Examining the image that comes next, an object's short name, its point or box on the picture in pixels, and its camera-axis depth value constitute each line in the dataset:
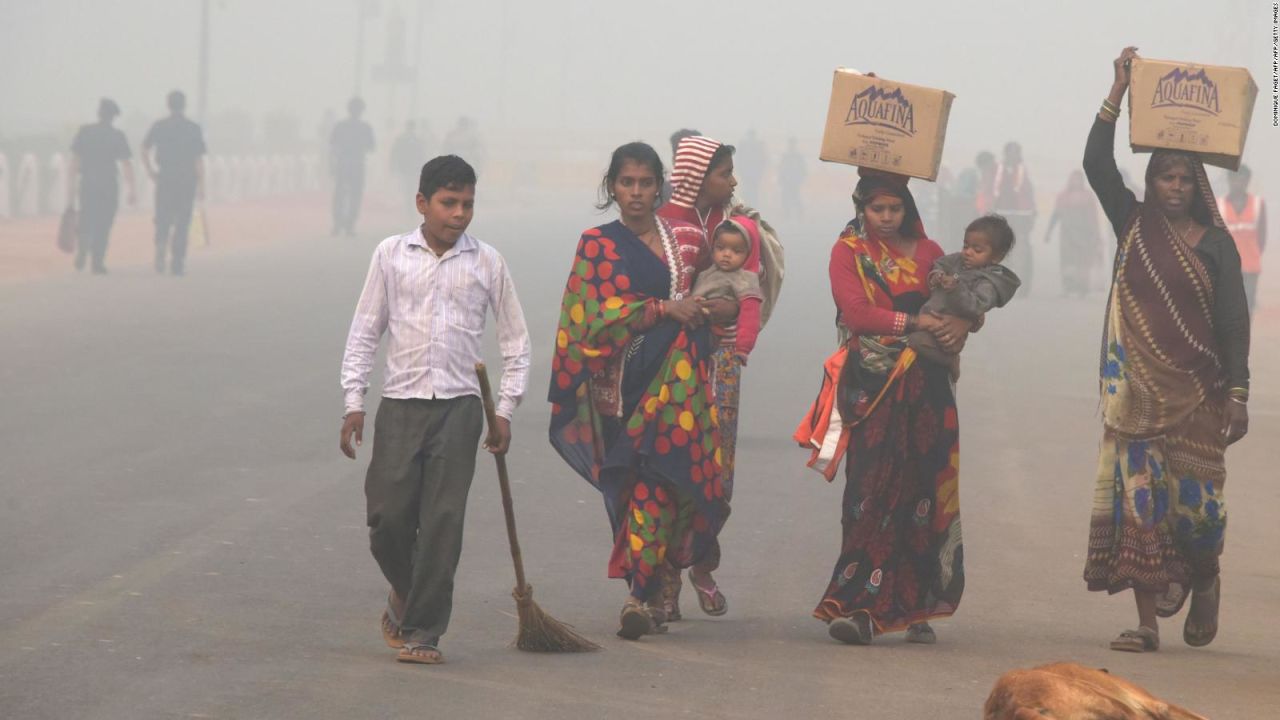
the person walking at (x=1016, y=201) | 54.84
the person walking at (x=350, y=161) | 64.94
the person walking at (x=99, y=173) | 46.47
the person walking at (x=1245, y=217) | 41.66
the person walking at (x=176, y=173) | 46.47
